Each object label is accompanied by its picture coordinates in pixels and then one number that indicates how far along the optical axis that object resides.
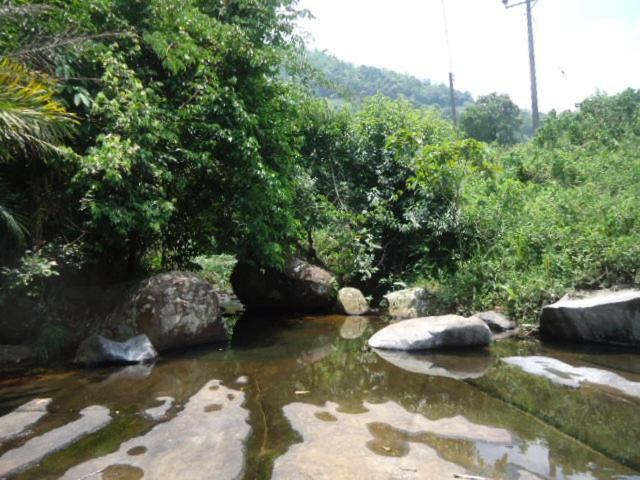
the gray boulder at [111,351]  6.75
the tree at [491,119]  35.84
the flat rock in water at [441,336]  7.12
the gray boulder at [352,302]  10.59
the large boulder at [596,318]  6.72
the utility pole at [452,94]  26.03
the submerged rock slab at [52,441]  3.73
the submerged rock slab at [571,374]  5.17
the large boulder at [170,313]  7.32
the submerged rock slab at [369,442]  3.50
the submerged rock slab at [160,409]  4.72
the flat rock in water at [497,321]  7.95
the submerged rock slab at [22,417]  4.34
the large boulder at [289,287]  10.81
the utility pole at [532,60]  21.21
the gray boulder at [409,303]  9.44
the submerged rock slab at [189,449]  3.57
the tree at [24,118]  5.11
